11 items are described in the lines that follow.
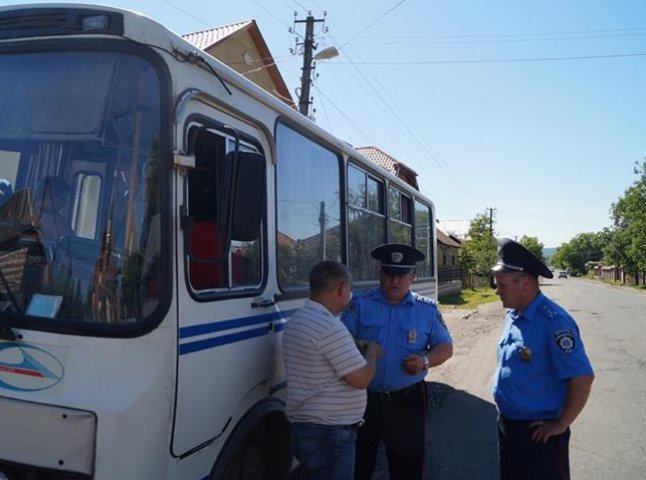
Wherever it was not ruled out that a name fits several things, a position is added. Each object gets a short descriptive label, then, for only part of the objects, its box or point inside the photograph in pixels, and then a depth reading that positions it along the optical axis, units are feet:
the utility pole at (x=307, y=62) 58.23
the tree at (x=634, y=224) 179.32
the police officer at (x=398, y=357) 11.41
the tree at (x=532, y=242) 396.90
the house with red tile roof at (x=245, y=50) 67.36
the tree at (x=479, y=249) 142.20
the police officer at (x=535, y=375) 9.18
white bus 7.44
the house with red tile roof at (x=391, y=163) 100.74
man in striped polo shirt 9.16
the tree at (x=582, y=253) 440.74
